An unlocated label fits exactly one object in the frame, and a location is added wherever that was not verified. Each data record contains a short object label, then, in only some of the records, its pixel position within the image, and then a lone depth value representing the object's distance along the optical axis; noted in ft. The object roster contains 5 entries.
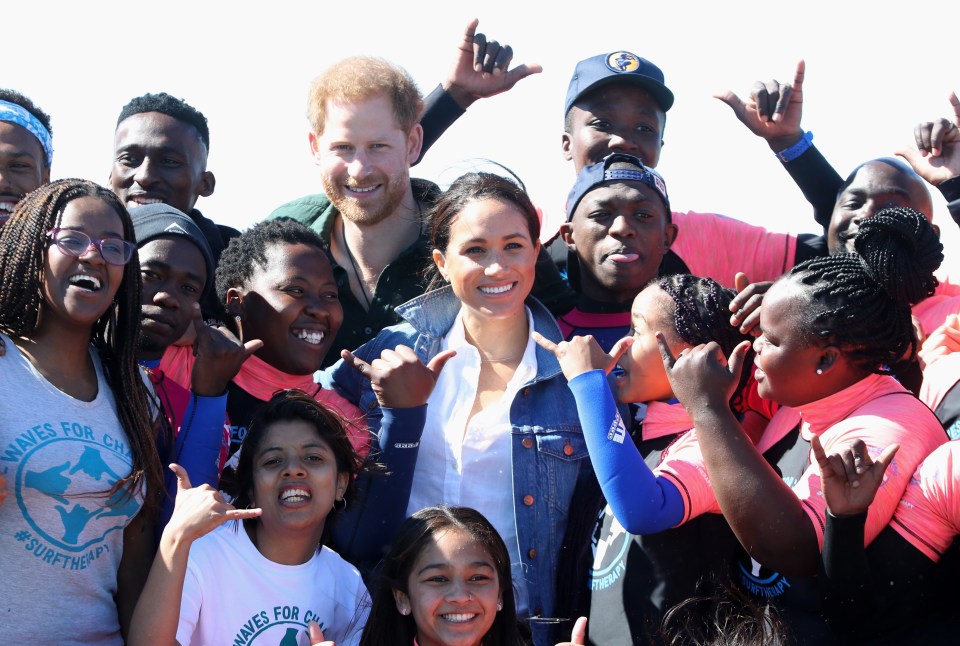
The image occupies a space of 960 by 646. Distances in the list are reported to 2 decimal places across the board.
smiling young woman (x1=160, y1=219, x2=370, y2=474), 13.83
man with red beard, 16.15
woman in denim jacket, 12.33
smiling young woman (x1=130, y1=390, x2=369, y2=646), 10.27
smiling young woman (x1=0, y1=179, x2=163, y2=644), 10.16
